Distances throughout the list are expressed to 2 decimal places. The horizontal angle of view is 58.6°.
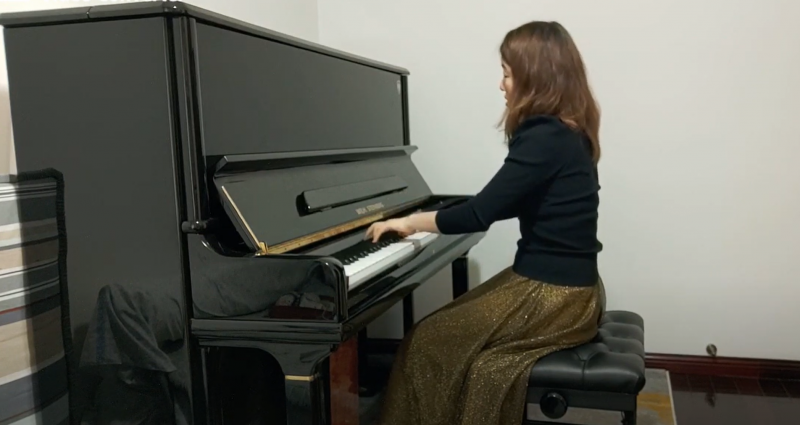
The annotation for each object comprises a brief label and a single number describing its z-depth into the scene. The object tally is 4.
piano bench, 1.54
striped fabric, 1.40
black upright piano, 1.33
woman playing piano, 1.62
